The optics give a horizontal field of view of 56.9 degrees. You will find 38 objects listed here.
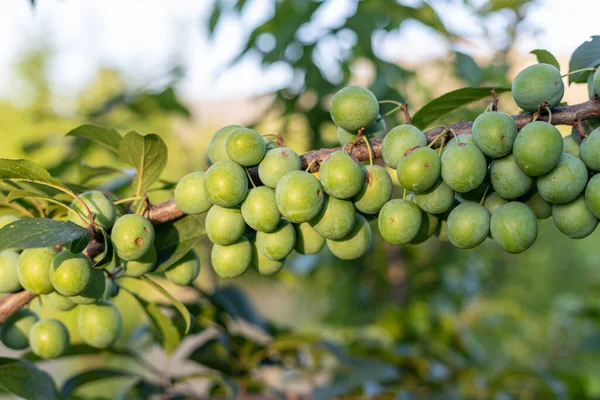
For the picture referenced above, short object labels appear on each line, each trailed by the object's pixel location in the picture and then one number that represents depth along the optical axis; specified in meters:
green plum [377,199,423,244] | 0.68
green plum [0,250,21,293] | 0.74
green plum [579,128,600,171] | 0.62
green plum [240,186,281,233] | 0.68
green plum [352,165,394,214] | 0.70
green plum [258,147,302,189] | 0.69
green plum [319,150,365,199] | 0.65
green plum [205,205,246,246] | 0.71
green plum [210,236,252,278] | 0.75
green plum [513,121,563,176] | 0.61
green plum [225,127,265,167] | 0.69
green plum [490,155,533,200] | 0.66
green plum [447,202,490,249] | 0.69
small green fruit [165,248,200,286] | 0.80
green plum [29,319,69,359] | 0.80
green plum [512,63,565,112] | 0.67
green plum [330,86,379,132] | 0.73
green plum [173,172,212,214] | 0.72
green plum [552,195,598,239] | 0.67
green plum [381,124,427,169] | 0.68
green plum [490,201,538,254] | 0.66
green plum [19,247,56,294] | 0.70
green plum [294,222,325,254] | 0.77
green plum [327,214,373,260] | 0.75
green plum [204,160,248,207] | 0.66
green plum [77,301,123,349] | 0.81
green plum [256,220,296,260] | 0.72
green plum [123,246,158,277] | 0.75
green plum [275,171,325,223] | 0.64
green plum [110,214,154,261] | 0.68
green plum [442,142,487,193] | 0.63
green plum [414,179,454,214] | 0.69
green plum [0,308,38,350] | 0.83
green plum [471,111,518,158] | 0.64
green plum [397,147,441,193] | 0.64
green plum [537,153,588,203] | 0.63
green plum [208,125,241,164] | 0.76
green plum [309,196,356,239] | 0.69
